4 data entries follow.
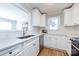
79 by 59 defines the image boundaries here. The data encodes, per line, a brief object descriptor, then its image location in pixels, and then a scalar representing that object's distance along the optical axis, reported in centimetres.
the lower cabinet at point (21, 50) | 54
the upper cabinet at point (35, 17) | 177
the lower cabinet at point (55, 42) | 179
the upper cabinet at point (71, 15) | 140
